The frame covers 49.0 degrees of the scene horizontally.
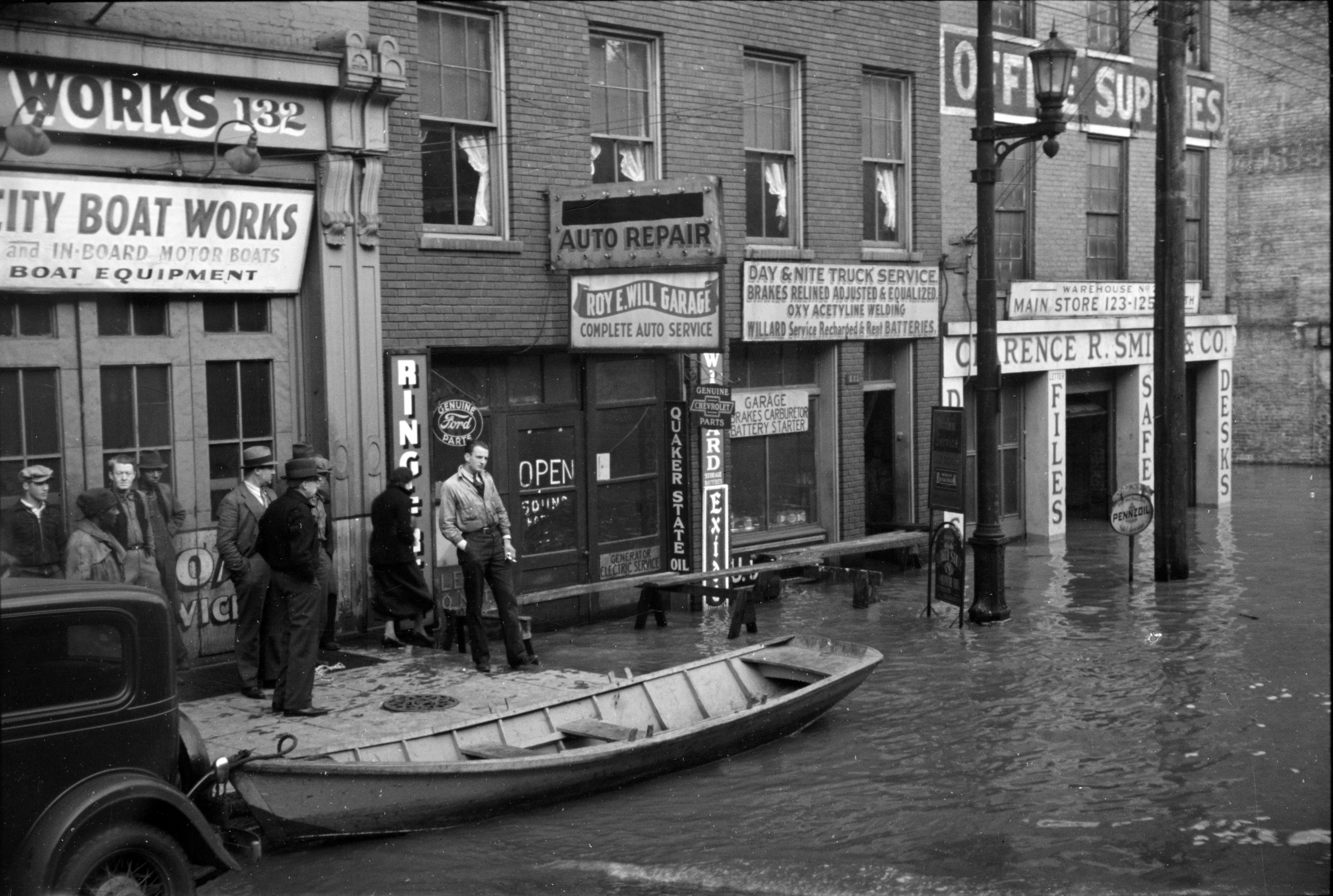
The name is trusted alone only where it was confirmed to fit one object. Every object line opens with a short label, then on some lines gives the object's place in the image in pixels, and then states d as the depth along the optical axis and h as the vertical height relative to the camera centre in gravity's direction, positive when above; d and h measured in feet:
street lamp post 47.88 +4.68
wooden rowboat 26.30 -7.13
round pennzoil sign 56.80 -4.62
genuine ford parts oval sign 47.19 -0.60
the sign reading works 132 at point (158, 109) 37.11 +8.09
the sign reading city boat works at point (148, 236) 37.32 +4.69
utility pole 55.36 +4.51
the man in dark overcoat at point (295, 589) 33.32 -4.19
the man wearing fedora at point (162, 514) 37.52 -2.73
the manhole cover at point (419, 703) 35.12 -7.25
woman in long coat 43.06 -4.71
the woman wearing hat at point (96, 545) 33.35 -3.10
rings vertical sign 45.03 -0.63
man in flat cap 35.86 -3.02
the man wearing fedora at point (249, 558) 36.40 -3.77
